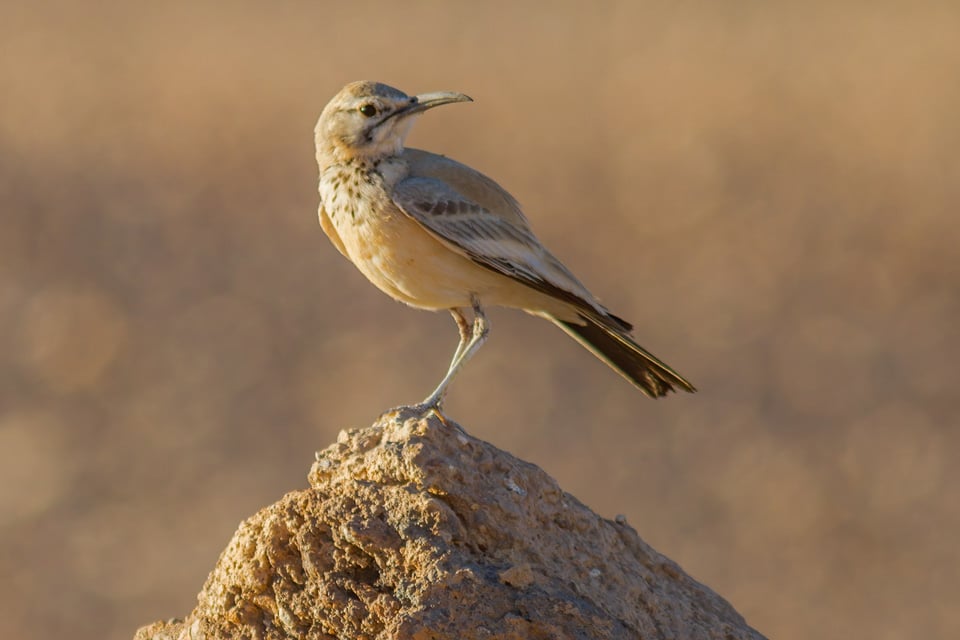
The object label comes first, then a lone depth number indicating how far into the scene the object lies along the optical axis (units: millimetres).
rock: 10773
